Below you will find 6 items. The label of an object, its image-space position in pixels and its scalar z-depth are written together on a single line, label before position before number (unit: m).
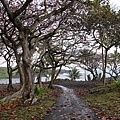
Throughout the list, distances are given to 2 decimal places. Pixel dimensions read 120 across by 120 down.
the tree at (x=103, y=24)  12.19
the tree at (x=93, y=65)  32.93
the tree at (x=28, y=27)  10.17
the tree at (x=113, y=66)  32.78
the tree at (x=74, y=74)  42.90
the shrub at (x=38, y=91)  15.65
